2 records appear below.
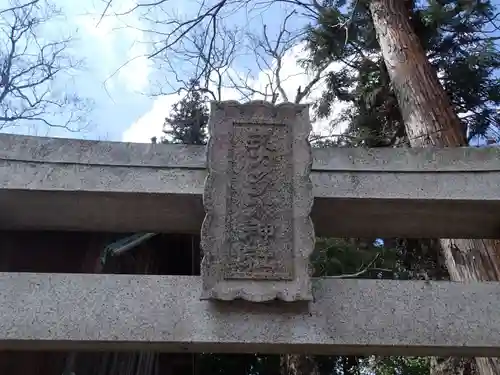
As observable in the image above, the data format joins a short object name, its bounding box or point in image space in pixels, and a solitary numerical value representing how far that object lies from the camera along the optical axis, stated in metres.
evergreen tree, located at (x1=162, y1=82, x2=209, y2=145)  11.70
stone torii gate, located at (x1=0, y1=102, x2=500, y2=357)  2.71
